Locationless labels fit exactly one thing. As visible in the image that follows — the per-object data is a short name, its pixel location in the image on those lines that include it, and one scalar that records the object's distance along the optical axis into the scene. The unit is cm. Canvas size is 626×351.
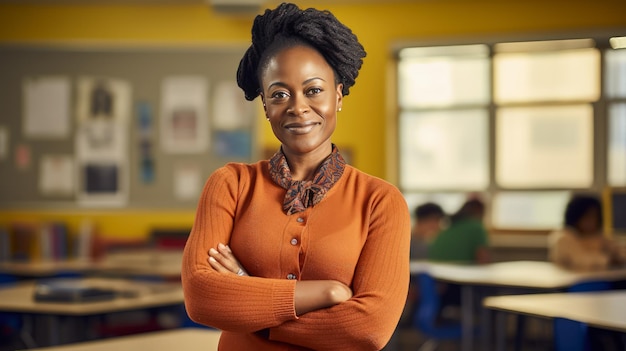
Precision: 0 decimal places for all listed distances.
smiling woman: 165
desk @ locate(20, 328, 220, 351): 279
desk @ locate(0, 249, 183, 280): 590
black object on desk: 399
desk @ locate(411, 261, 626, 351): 513
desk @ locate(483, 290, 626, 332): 330
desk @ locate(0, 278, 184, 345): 385
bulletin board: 879
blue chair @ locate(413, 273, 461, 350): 553
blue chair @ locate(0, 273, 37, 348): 504
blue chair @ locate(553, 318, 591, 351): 322
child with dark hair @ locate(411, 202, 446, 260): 731
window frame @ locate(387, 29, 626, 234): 812
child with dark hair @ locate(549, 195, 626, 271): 599
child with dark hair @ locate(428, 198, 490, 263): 665
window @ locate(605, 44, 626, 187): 814
